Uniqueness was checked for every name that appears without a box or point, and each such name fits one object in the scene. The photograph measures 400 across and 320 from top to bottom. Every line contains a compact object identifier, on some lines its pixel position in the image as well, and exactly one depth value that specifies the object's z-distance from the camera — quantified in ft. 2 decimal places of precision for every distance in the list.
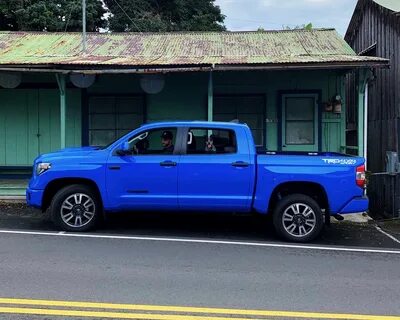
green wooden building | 43.09
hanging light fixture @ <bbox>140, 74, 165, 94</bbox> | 39.60
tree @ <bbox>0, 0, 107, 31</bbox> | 82.99
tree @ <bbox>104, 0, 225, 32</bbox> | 98.63
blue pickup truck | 26.55
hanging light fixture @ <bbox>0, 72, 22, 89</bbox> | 39.99
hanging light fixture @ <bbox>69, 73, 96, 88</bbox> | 38.73
